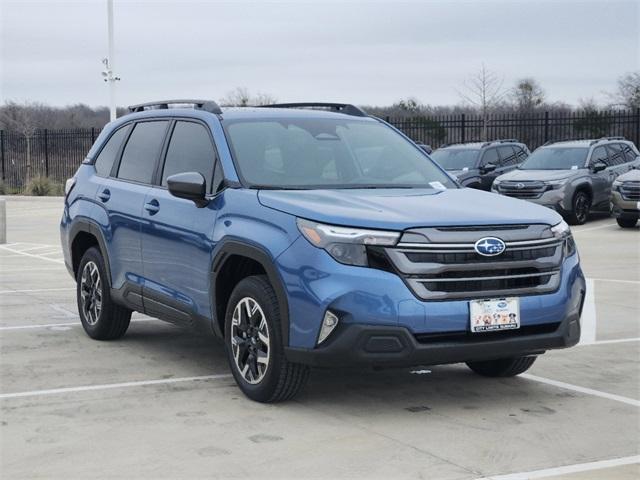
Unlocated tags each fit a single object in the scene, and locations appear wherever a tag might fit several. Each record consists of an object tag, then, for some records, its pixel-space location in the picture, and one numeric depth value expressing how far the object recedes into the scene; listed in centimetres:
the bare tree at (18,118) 5250
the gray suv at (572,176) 2172
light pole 3294
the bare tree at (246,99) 4721
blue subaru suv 575
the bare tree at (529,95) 6256
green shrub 3484
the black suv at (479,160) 2470
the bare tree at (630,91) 5154
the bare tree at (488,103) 4919
